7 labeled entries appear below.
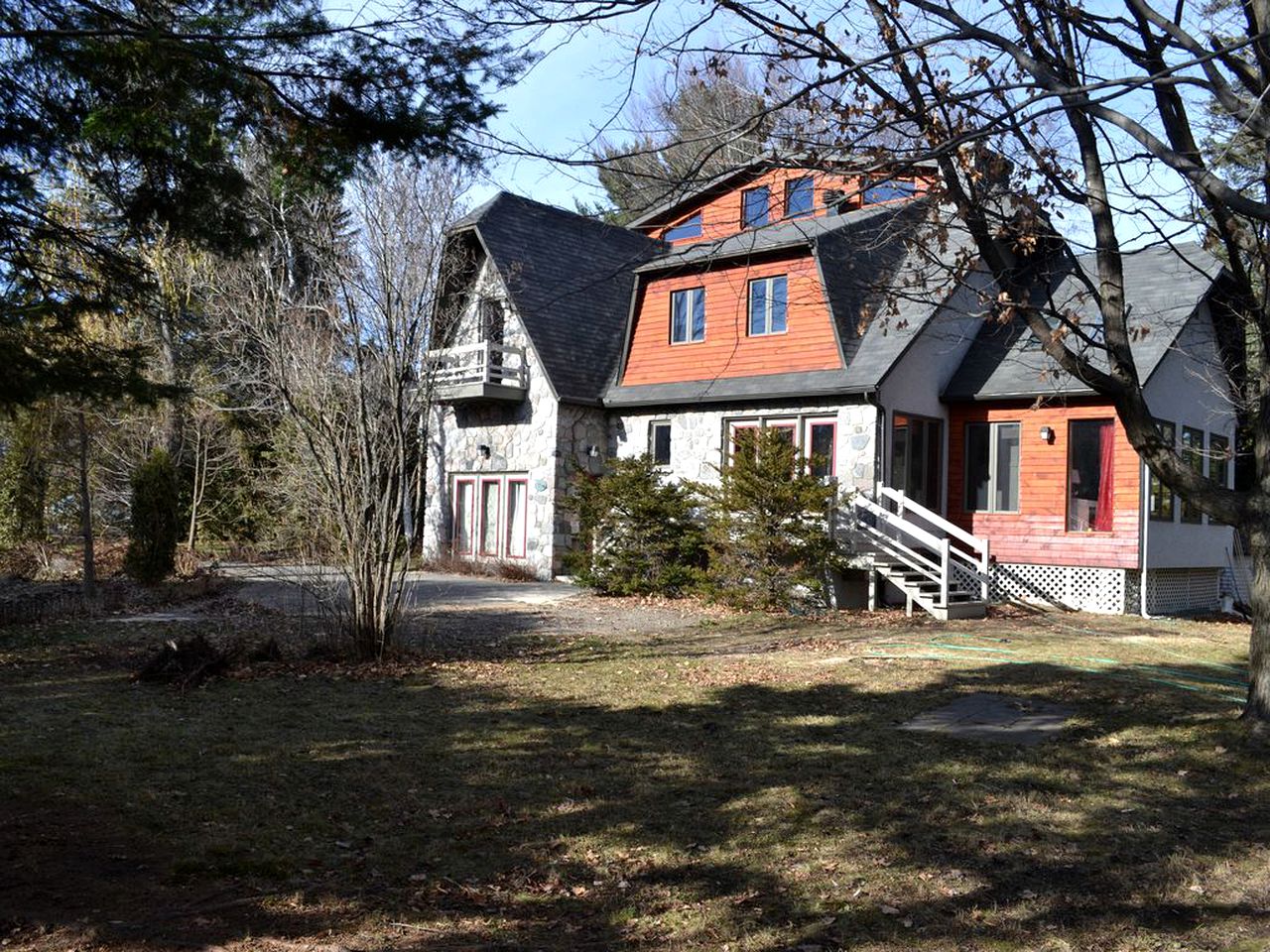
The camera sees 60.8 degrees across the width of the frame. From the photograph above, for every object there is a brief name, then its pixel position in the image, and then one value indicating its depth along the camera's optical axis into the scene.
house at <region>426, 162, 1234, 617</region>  17.11
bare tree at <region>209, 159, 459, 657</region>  9.68
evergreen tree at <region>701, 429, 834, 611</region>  15.59
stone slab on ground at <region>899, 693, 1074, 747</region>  7.39
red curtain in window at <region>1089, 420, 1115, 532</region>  17.16
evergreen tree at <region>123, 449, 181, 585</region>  16.92
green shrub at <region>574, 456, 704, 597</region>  17.14
